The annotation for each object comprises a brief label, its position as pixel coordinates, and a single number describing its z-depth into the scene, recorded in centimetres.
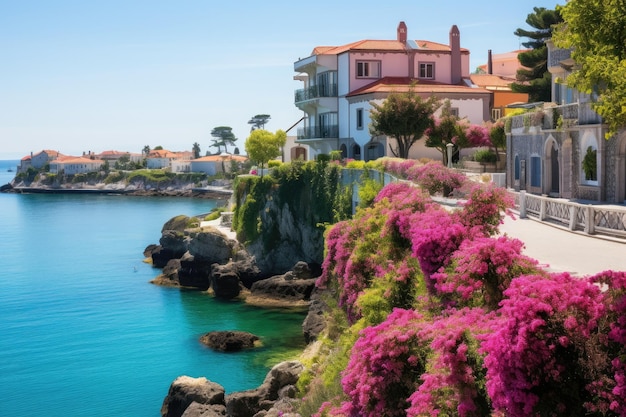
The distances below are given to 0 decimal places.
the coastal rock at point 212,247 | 6319
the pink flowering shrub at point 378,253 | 2094
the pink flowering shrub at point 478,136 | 5250
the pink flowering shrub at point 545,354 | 1094
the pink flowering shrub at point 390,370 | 1473
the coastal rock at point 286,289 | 5225
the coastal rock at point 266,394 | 2795
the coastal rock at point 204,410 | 2744
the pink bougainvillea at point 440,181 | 3369
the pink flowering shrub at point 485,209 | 1933
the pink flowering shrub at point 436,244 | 1816
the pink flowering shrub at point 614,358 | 1038
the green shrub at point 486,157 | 5038
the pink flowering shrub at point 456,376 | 1265
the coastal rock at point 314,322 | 3769
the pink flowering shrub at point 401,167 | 3772
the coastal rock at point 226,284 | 5641
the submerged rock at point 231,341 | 4138
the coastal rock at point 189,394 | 2956
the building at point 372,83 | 6247
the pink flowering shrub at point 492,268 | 1445
